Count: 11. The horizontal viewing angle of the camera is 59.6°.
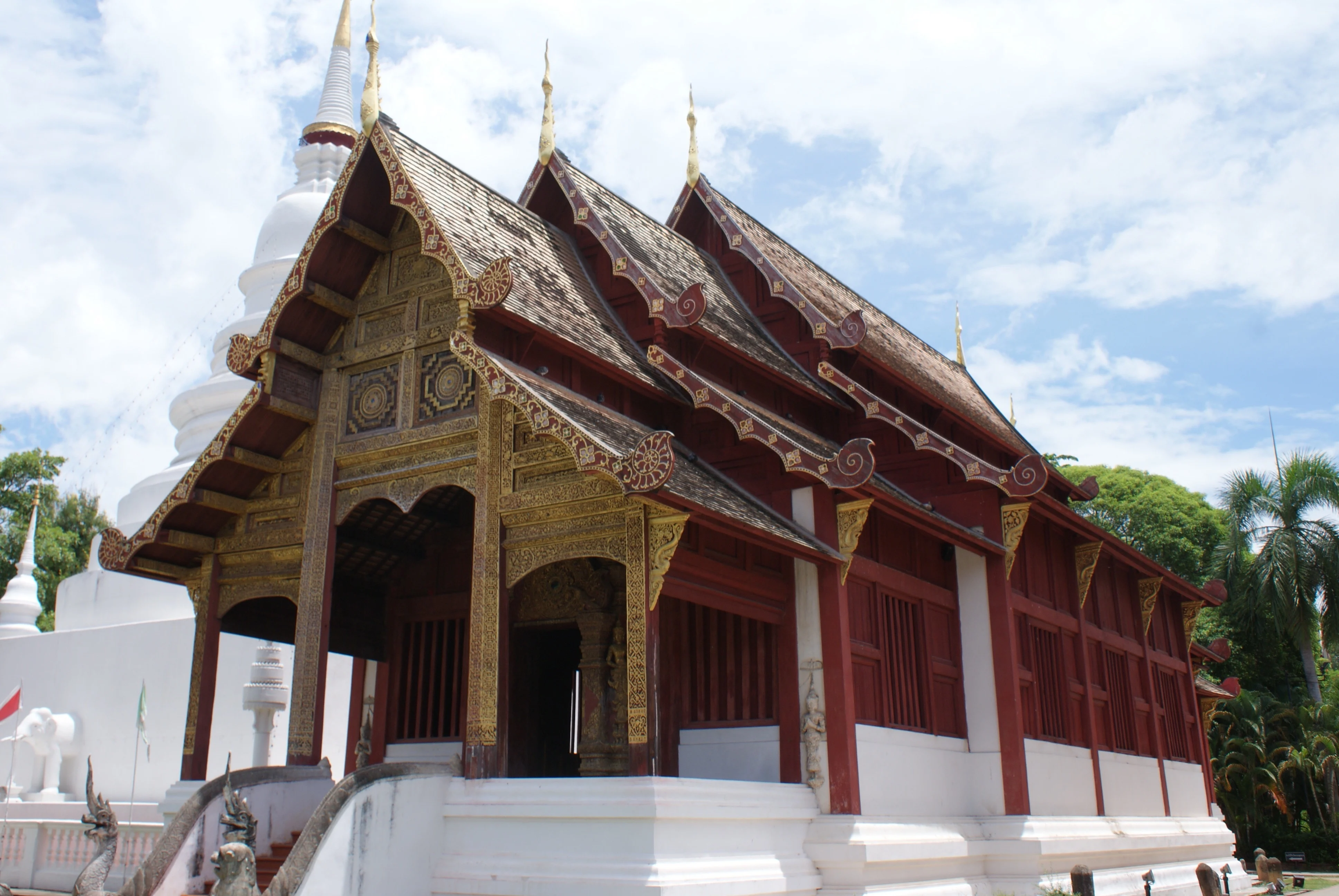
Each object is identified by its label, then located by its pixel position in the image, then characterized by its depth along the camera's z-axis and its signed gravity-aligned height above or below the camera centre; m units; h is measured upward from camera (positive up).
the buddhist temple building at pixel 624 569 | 8.62 +1.98
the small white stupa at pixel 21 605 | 25.64 +4.10
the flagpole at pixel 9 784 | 12.19 +0.22
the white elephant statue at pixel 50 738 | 20.20 +1.01
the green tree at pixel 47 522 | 32.75 +8.25
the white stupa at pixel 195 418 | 23.23 +7.43
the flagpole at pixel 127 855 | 10.68 -0.50
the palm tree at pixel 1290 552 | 31.27 +6.17
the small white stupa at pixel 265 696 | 17.03 +1.41
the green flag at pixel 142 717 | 11.11 +0.76
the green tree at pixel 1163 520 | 39.38 +8.78
